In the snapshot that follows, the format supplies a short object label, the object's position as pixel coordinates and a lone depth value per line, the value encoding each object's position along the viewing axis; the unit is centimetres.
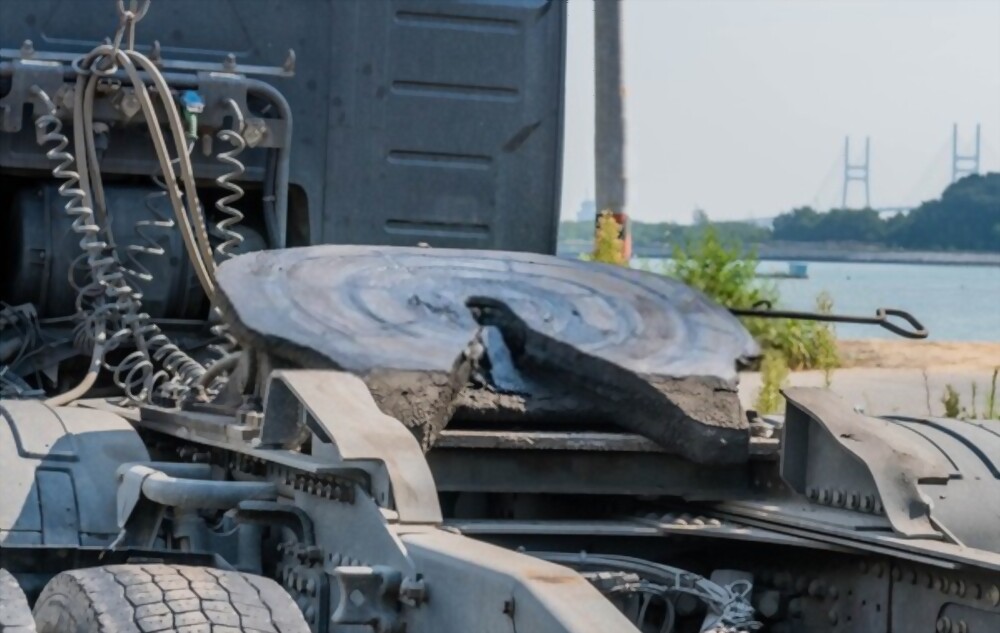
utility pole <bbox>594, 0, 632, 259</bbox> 1600
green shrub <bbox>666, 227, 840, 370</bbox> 1625
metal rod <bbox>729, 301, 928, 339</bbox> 514
